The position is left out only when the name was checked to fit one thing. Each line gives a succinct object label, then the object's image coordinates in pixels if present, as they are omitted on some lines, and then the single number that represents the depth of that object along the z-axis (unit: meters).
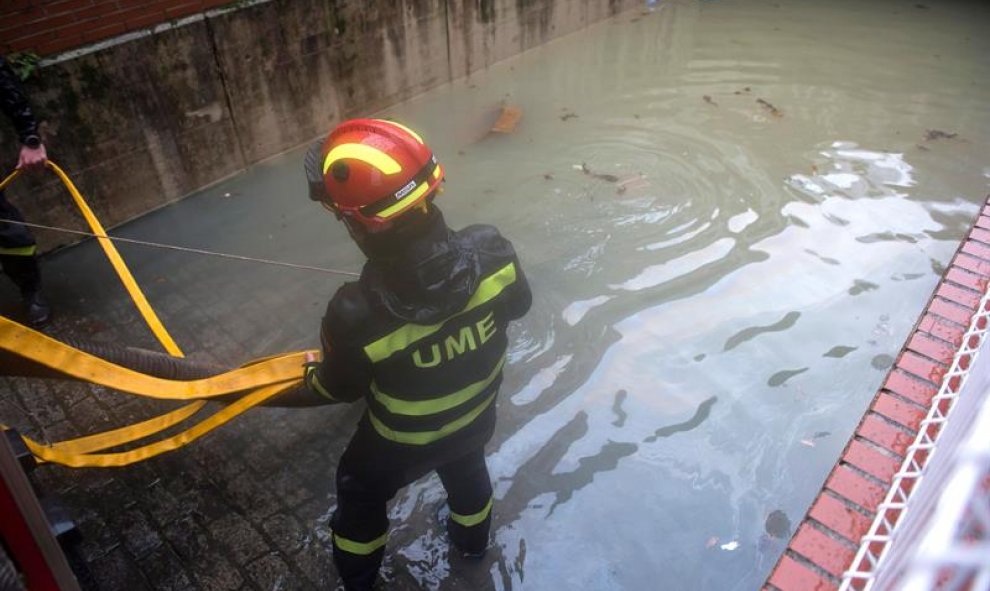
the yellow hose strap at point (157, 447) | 2.85
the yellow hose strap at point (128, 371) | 2.38
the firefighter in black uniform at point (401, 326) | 2.07
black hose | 3.11
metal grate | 0.76
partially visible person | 3.99
